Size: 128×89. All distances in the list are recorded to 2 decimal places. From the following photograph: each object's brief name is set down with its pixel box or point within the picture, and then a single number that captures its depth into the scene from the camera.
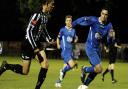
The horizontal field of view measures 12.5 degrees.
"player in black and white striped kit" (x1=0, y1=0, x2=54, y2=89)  14.14
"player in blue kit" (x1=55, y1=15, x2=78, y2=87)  18.30
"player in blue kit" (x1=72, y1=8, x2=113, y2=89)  15.40
